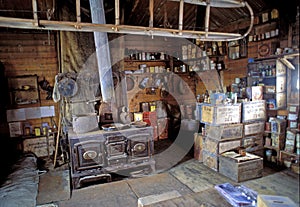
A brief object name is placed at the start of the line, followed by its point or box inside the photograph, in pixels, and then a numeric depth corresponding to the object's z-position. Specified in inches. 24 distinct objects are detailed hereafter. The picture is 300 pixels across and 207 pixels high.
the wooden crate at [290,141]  158.7
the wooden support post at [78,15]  103.2
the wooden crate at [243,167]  143.3
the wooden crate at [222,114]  155.9
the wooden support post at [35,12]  96.1
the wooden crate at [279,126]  165.6
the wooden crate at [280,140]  166.4
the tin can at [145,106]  253.0
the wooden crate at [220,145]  157.7
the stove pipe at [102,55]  145.9
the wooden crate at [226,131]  156.8
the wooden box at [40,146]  198.7
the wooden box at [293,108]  158.6
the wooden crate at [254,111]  163.9
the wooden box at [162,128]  255.8
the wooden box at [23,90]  192.2
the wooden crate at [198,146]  178.1
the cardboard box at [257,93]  170.6
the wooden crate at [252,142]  166.6
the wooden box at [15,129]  193.8
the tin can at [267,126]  172.6
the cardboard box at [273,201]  45.4
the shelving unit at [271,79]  167.2
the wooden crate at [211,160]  160.1
